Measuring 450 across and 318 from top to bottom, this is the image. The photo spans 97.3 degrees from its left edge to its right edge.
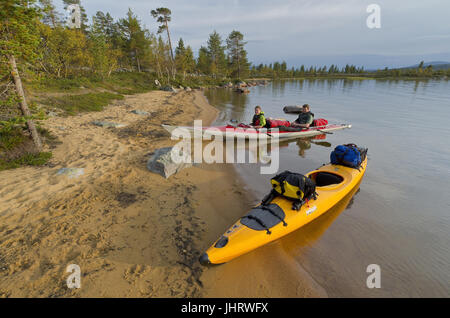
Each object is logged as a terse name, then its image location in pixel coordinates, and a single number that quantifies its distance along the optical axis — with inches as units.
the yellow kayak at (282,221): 144.5
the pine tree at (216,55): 2255.2
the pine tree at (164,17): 1414.6
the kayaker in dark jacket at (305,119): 479.5
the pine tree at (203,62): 2204.7
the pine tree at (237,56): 2349.4
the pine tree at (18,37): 210.1
